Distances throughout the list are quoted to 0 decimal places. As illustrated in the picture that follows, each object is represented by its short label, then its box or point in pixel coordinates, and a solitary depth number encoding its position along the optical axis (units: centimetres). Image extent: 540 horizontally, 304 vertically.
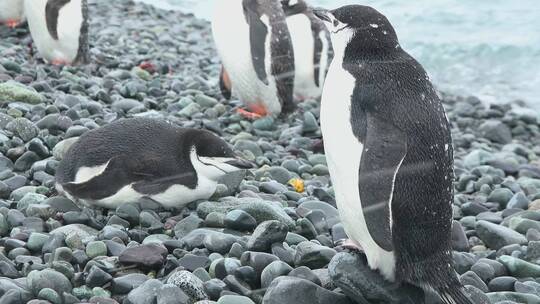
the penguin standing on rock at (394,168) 334
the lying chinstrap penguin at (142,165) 452
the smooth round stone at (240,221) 424
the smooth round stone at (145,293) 336
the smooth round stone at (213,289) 349
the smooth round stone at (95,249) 383
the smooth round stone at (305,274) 366
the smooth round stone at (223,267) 368
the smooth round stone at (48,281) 334
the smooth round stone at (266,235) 393
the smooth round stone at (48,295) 329
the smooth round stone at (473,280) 400
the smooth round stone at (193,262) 377
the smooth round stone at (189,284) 340
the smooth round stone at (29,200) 441
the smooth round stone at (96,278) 348
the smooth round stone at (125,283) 349
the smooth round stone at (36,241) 386
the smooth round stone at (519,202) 588
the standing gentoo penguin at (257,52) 781
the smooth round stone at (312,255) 389
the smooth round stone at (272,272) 363
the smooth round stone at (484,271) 420
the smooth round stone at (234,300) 335
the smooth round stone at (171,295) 330
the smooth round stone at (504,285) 408
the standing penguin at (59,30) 874
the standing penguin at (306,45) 932
